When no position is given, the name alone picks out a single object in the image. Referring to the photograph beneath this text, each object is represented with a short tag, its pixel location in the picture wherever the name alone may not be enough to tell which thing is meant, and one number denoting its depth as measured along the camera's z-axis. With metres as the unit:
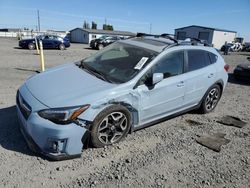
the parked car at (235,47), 39.33
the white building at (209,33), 43.47
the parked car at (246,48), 44.80
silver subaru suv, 3.09
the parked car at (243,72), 9.44
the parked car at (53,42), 22.02
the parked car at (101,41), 26.06
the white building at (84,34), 47.59
